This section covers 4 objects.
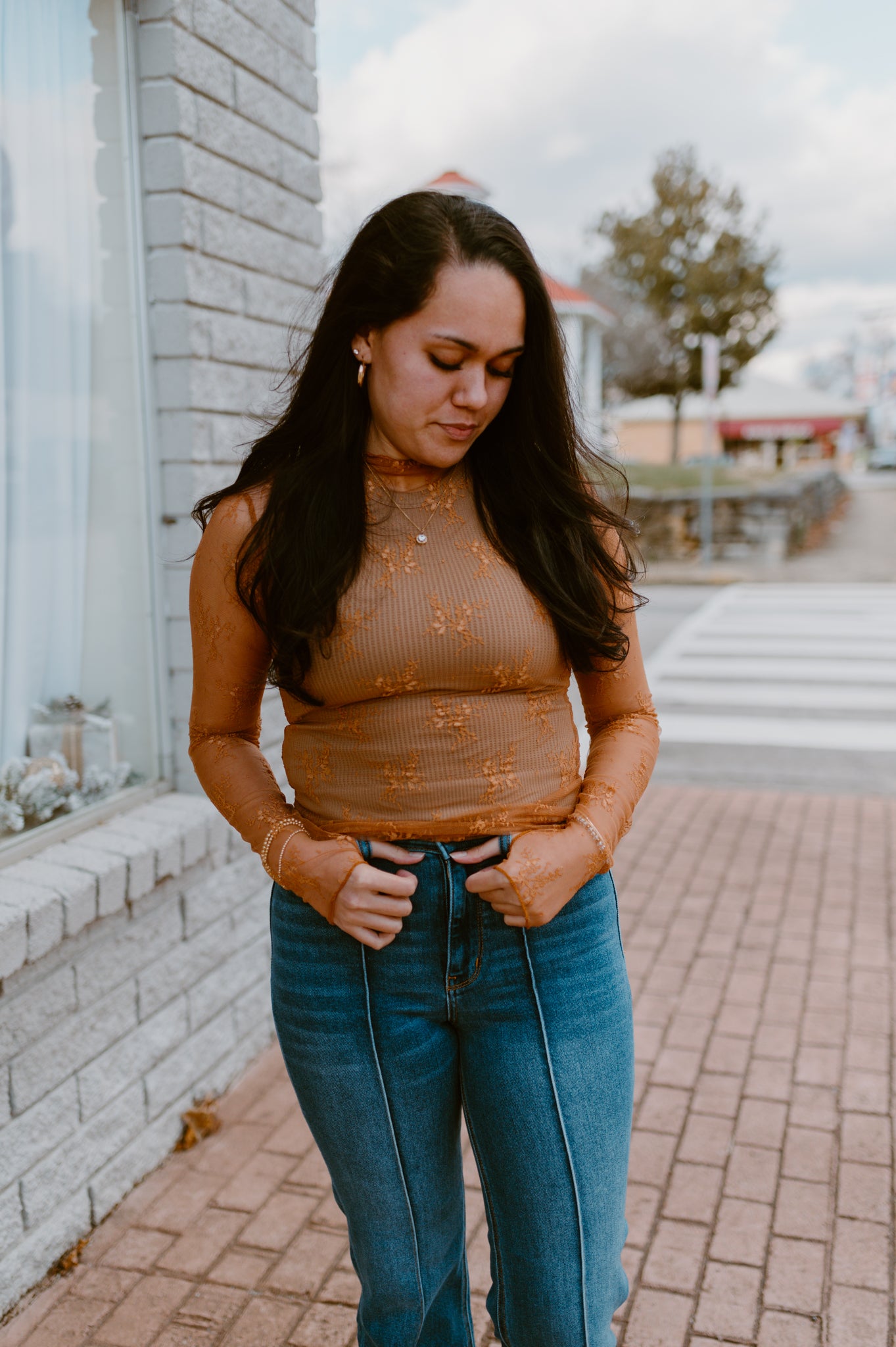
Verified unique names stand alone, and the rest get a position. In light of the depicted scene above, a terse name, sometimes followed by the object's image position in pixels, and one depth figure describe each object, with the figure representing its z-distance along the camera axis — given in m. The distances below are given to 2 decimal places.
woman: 1.49
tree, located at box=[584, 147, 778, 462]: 34.78
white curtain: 2.62
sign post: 14.48
